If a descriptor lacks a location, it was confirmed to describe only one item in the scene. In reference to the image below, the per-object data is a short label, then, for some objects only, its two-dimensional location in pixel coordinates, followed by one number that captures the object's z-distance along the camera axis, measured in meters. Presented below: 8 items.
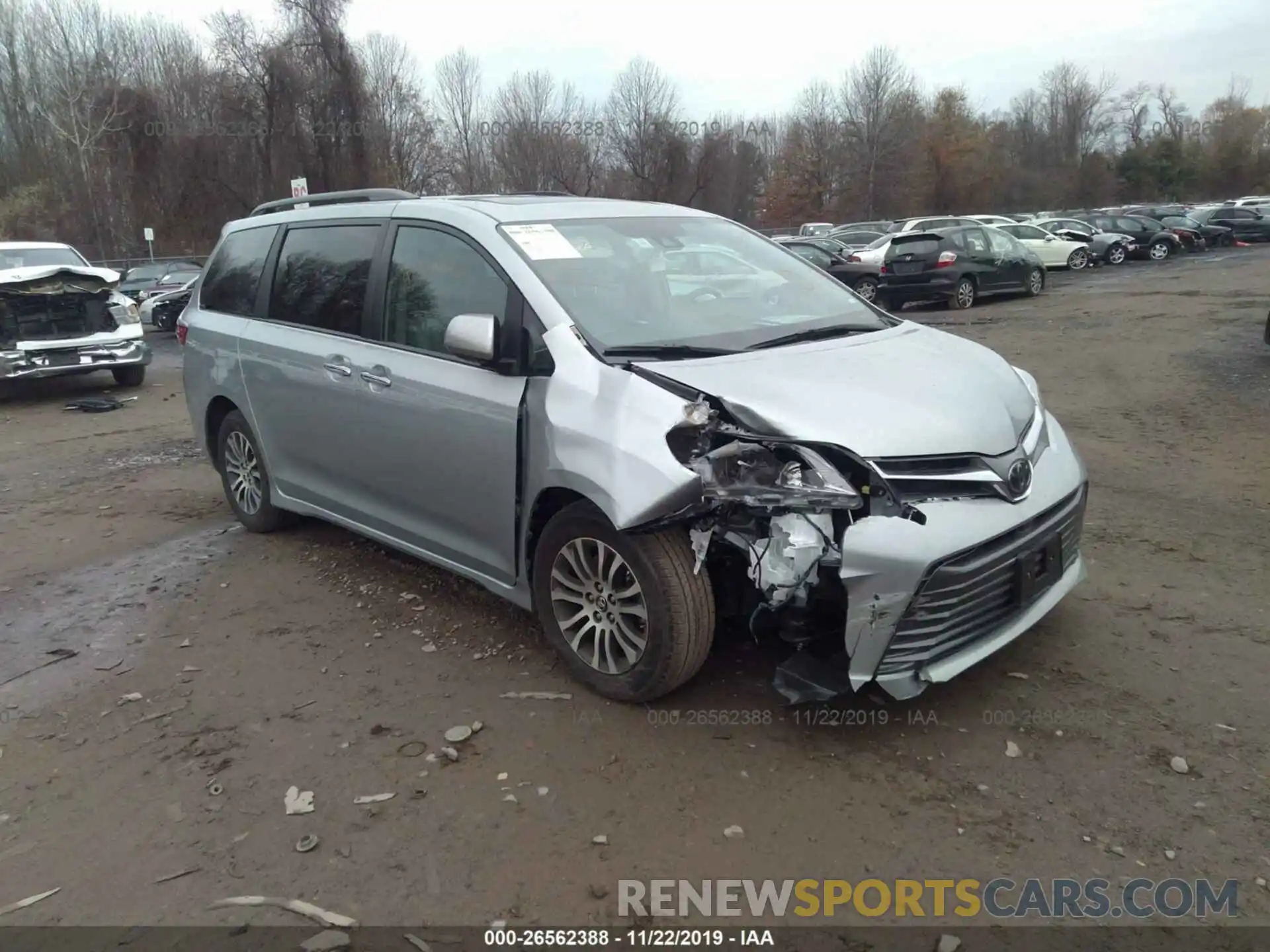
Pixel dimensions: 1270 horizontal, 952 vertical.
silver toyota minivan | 3.07
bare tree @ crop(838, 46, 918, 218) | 57.56
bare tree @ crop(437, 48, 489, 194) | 42.50
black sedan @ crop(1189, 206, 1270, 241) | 35.03
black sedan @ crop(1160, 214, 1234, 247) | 32.81
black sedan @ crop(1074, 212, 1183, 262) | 29.95
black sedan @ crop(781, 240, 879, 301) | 19.44
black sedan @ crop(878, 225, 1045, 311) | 18.08
